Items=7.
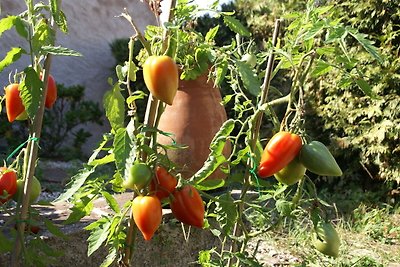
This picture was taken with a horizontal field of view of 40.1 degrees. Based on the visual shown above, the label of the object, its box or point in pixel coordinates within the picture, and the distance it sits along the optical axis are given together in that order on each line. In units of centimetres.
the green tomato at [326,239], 112
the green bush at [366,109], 424
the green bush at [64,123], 589
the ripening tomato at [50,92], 135
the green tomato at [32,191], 131
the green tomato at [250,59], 121
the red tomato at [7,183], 126
